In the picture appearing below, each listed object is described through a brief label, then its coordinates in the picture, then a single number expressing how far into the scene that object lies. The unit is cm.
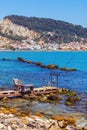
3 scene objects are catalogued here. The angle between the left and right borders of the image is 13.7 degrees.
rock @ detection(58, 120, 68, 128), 3273
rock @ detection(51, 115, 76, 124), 3421
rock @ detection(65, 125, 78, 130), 3248
